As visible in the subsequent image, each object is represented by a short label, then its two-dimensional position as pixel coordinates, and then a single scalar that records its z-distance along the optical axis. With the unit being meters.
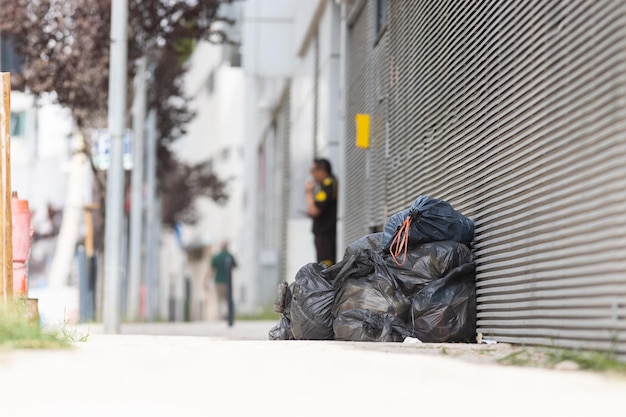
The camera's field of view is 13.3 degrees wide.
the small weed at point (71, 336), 15.34
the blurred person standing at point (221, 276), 52.34
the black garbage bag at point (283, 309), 20.23
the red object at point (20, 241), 20.22
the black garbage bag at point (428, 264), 18.70
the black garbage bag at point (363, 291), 18.51
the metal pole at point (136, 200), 52.53
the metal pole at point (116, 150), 31.83
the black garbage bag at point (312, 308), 19.39
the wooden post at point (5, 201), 16.38
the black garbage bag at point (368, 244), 19.96
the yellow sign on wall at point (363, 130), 30.33
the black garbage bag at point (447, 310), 18.01
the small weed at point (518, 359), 13.09
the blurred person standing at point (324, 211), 31.39
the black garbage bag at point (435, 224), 19.01
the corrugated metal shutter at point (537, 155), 12.77
